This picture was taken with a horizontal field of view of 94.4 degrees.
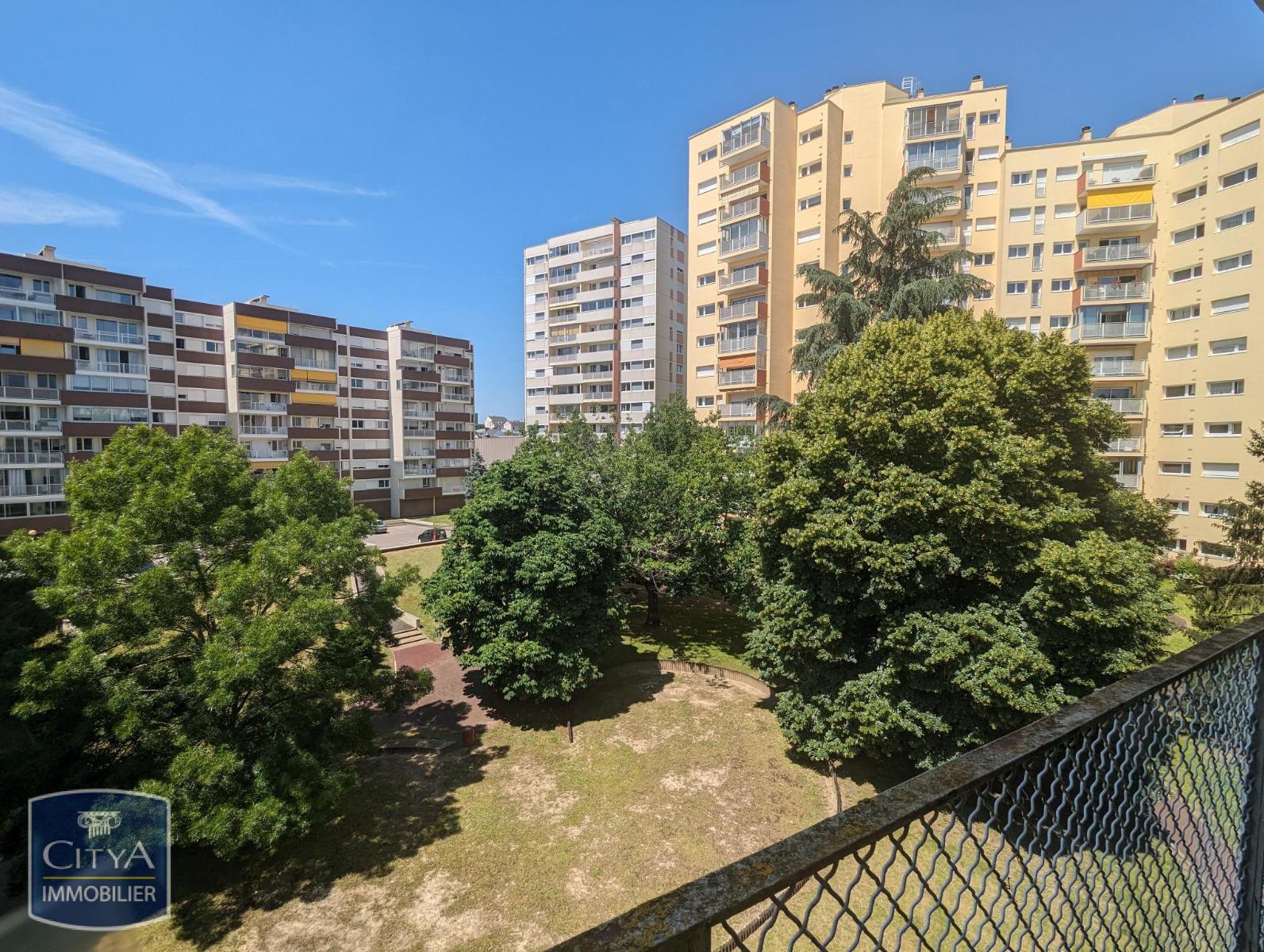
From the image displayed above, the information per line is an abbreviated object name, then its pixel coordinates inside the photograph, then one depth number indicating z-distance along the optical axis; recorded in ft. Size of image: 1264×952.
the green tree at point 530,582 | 56.18
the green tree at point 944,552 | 40.19
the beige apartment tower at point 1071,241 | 94.58
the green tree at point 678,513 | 70.23
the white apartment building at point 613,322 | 175.42
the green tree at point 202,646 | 34.63
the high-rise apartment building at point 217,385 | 113.60
